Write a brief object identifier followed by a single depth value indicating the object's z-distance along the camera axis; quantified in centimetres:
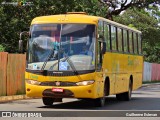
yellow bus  1759
